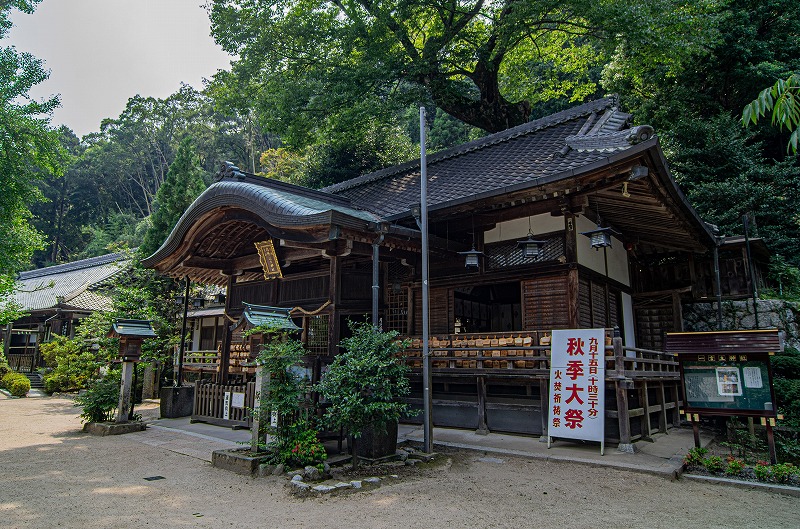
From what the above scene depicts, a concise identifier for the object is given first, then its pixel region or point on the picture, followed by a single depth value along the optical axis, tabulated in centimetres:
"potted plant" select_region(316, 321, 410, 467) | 698
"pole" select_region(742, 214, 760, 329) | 1260
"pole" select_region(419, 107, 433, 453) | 780
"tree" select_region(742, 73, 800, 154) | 402
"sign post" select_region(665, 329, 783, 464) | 662
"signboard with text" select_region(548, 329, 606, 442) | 775
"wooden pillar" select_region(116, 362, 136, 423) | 1092
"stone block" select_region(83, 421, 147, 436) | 1053
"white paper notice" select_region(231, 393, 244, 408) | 1090
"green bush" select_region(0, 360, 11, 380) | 2177
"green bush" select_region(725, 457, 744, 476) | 640
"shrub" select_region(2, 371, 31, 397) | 1975
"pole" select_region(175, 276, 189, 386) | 1359
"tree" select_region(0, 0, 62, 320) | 1575
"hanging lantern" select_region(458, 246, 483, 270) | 940
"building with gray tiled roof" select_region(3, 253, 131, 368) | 2472
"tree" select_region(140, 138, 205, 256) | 2036
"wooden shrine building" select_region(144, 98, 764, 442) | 867
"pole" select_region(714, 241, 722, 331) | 1215
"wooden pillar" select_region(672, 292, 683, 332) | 1288
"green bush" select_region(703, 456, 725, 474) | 657
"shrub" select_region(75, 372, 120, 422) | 1102
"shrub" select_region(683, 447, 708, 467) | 682
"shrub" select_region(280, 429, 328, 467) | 688
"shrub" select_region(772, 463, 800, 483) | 609
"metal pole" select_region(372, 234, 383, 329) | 837
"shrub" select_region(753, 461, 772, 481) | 619
